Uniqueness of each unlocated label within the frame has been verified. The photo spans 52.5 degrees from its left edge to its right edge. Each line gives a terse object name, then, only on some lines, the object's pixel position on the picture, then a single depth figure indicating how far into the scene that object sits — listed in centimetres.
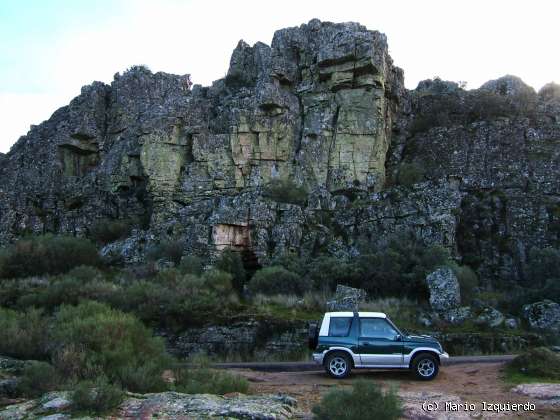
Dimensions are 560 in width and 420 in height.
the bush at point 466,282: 2613
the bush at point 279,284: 2711
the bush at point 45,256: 3159
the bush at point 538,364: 1476
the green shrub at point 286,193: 3653
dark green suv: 1448
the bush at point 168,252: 3216
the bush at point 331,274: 2762
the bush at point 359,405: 905
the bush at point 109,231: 3916
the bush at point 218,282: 2481
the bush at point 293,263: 2898
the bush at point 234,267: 3003
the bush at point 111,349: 1195
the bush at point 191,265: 2947
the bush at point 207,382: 1205
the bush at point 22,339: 1437
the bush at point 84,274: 2775
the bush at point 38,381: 1112
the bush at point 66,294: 2341
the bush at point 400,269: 2678
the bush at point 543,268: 2819
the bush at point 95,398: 948
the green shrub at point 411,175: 3934
